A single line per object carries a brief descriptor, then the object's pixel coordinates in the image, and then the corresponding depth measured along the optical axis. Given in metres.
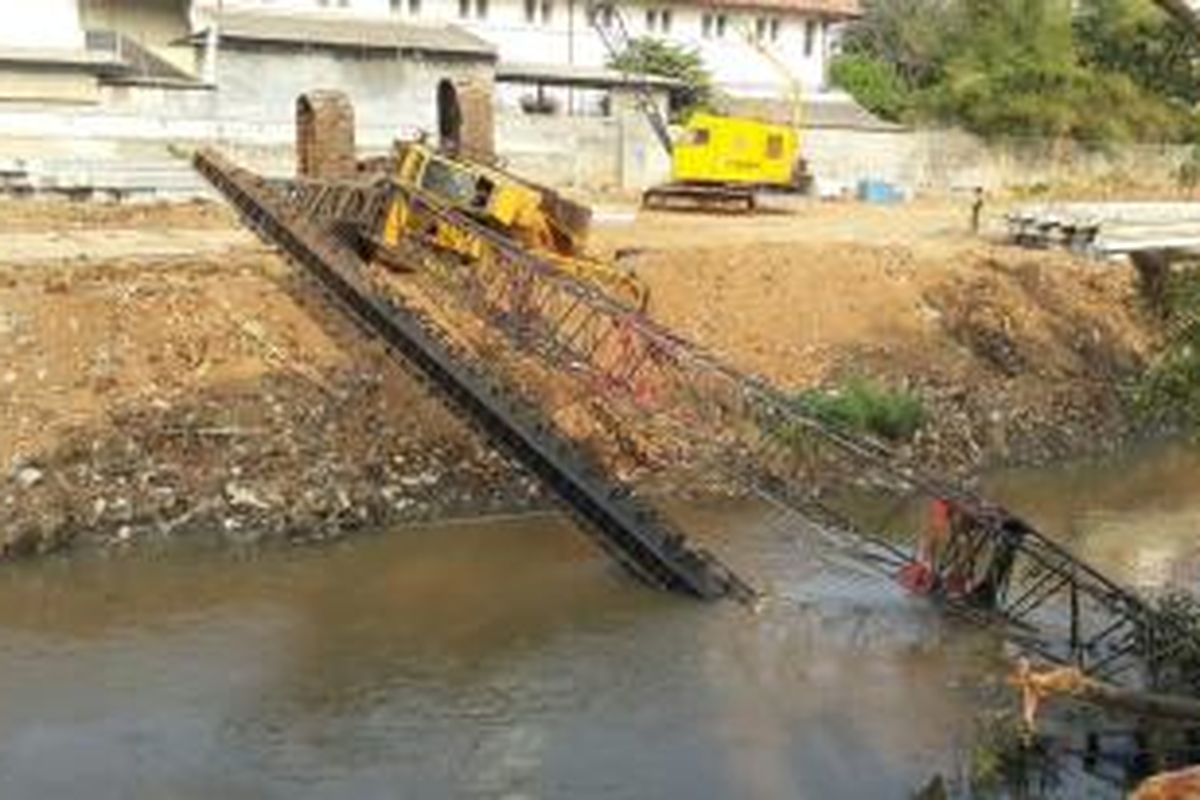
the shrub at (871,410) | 30.09
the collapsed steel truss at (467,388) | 23.59
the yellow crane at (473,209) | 28.69
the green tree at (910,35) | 67.50
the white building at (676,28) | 54.16
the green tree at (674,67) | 55.38
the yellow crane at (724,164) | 45.06
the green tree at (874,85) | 62.25
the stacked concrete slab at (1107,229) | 41.22
